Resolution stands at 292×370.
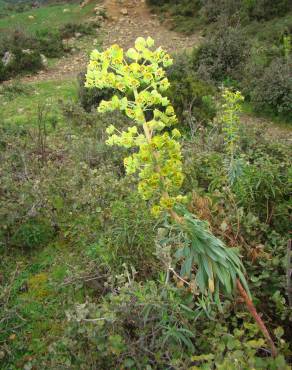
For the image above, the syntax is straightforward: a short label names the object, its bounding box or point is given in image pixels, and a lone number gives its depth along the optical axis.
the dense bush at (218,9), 14.12
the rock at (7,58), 12.28
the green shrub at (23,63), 12.25
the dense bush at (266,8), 13.34
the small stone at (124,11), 16.95
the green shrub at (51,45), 13.79
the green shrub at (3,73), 11.97
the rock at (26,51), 12.65
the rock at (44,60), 12.88
